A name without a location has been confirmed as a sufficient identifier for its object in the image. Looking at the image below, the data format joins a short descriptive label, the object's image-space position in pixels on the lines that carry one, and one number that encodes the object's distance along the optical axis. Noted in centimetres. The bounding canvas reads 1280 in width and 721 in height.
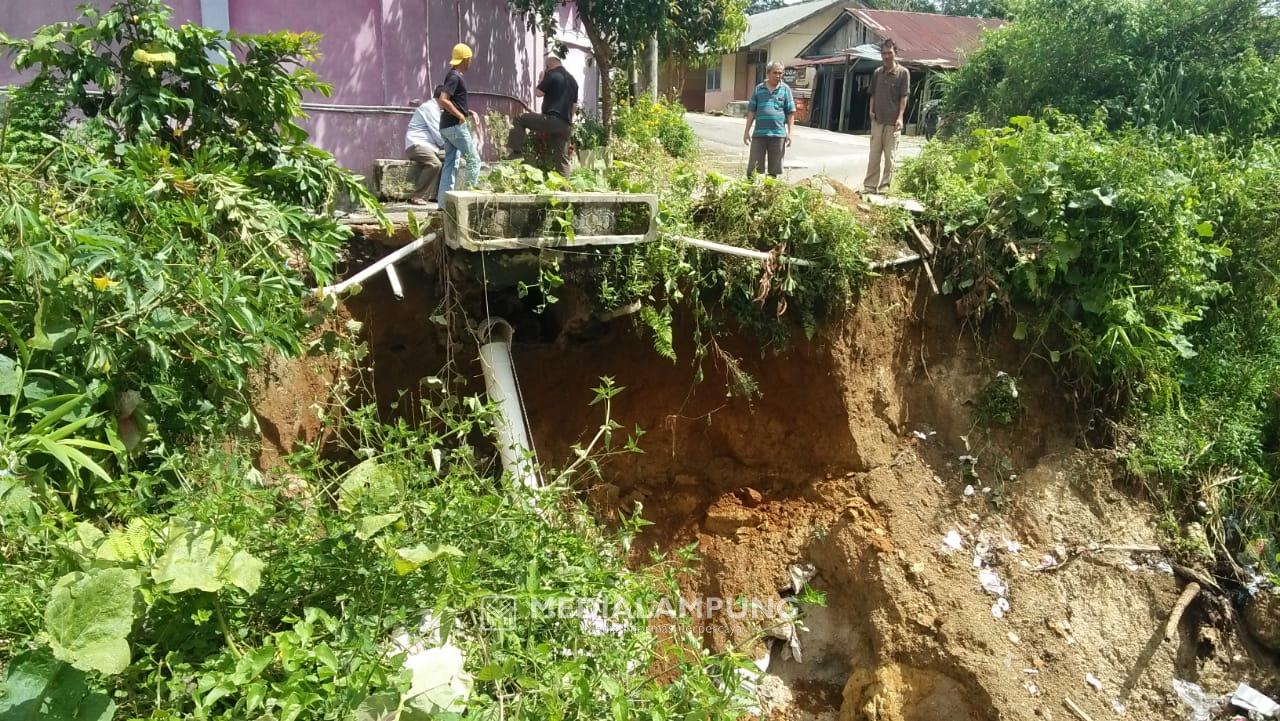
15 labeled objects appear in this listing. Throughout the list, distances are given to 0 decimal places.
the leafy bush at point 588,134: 864
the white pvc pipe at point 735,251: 478
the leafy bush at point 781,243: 493
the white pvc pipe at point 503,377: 450
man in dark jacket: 612
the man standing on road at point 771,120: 656
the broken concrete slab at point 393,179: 652
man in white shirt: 606
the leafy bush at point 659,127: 908
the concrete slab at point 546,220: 424
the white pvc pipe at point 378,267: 378
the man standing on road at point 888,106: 660
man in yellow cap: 563
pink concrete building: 658
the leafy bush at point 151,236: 256
